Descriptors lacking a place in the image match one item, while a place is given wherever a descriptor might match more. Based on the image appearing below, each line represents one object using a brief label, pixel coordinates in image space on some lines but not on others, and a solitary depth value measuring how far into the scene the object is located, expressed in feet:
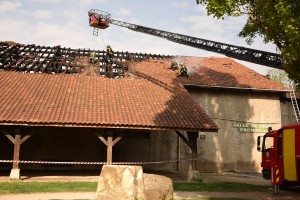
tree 29.63
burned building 47.47
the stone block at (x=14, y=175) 44.09
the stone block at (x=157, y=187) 29.30
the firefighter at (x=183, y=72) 68.13
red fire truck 39.29
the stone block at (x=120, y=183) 25.77
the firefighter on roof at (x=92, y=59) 69.26
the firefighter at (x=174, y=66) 73.61
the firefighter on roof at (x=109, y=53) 72.18
